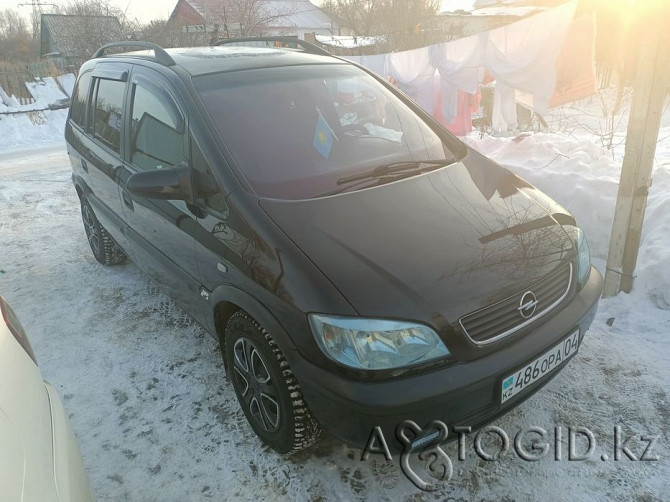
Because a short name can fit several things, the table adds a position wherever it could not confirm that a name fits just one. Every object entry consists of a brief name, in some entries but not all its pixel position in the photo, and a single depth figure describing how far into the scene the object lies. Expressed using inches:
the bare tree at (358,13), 1326.3
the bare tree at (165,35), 641.6
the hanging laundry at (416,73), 319.9
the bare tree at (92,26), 679.1
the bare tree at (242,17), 555.2
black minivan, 67.6
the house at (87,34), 678.5
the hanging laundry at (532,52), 182.9
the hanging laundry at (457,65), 255.4
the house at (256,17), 560.4
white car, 44.7
